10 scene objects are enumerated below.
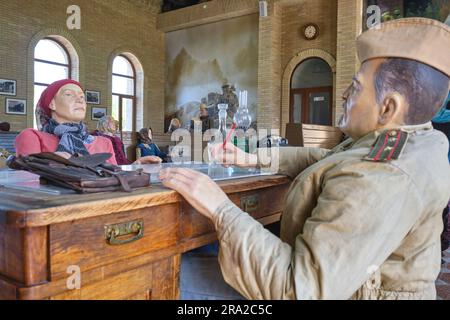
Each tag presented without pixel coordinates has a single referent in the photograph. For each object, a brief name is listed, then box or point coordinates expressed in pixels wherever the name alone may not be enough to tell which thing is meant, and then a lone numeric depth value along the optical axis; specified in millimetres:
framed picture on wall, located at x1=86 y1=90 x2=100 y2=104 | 10820
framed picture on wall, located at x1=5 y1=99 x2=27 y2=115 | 9258
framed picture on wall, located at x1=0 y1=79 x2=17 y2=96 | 9172
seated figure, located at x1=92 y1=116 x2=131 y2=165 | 5083
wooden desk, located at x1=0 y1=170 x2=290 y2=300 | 708
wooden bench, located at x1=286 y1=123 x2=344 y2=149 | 3783
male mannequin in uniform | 775
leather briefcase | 889
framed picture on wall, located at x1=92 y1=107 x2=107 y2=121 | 11042
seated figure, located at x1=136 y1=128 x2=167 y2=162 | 6484
